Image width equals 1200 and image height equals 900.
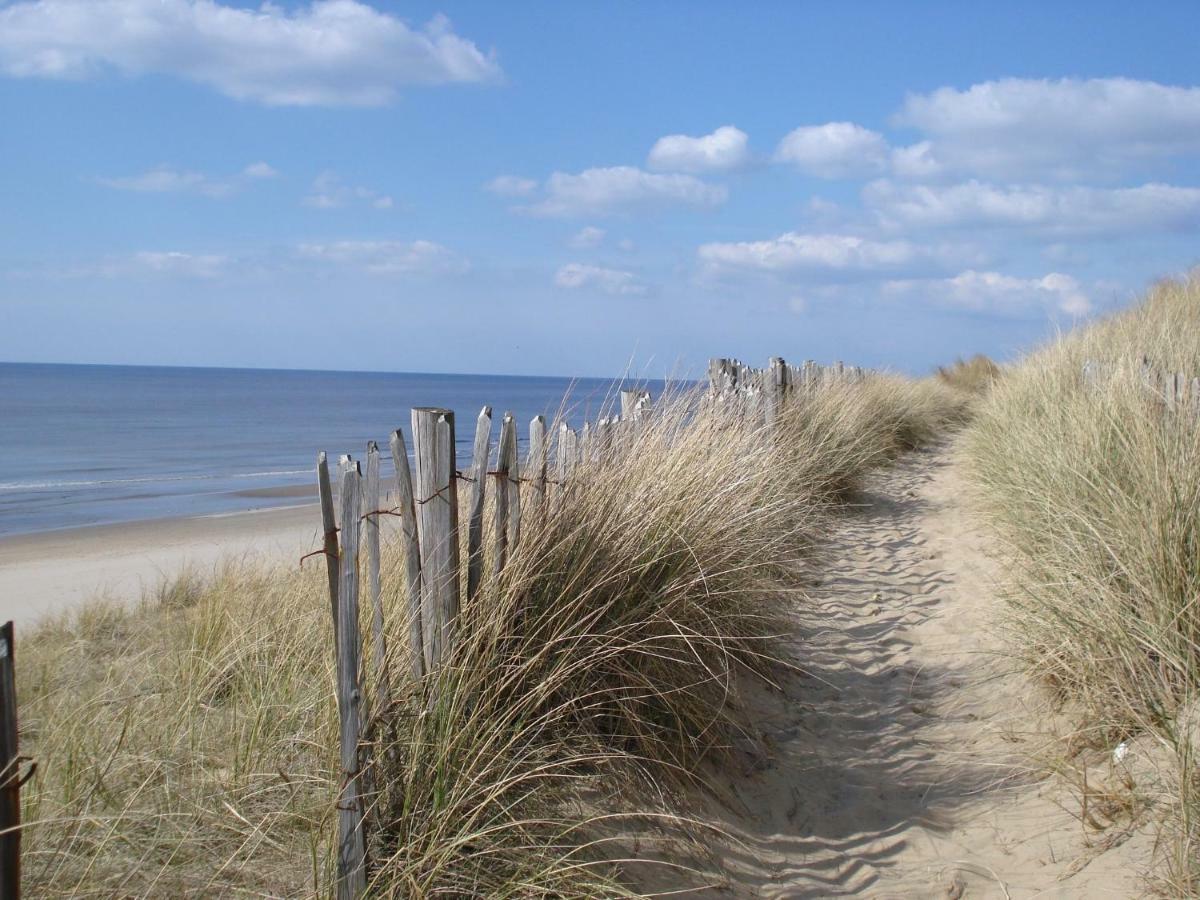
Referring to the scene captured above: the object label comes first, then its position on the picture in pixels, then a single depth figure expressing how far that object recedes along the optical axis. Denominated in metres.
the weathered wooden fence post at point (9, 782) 1.68
